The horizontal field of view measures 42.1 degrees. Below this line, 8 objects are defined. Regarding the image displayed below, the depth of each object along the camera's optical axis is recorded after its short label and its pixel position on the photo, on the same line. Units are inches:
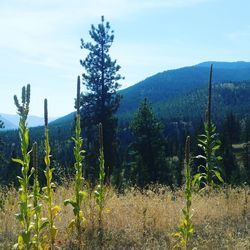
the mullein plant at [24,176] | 151.0
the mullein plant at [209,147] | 294.9
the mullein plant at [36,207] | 160.0
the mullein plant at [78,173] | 189.2
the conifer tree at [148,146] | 1128.2
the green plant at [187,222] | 173.5
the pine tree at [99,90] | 1041.5
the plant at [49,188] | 173.0
